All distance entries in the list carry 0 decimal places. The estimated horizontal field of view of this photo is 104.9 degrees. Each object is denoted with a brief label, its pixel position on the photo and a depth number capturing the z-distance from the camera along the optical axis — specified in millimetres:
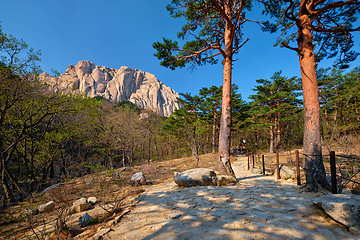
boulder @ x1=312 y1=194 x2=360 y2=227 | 2068
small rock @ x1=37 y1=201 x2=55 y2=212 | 5234
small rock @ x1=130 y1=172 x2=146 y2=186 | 6533
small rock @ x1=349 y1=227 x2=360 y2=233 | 1957
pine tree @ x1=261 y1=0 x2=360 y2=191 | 3904
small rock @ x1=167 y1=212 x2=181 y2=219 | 2767
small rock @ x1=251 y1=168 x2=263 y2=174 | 7442
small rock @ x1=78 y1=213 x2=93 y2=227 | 3105
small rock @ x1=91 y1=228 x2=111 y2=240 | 2241
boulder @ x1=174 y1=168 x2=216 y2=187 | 5230
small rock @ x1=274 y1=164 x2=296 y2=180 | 5730
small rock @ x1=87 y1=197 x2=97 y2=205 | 4850
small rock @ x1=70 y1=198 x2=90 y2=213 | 4345
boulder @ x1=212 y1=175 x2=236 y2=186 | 5184
